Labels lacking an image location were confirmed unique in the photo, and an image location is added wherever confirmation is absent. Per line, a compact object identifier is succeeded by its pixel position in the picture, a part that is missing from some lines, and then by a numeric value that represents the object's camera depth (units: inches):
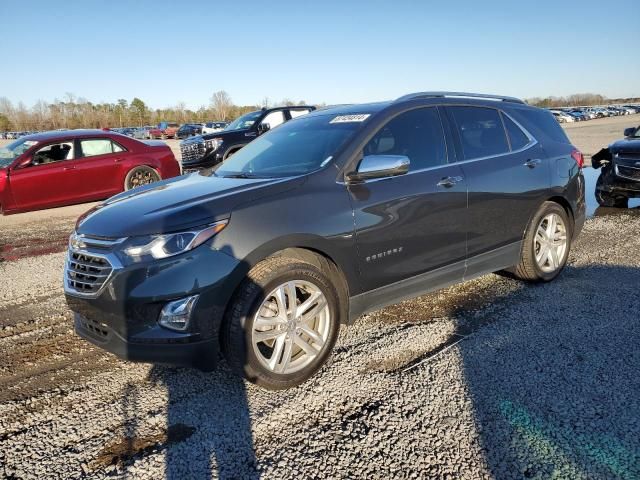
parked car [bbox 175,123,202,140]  1974.7
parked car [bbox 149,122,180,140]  2129.7
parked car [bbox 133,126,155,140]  2085.0
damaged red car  360.5
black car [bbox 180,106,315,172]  488.1
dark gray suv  110.0
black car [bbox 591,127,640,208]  323.6
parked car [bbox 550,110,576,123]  2465.6
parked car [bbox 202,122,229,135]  2021.8
